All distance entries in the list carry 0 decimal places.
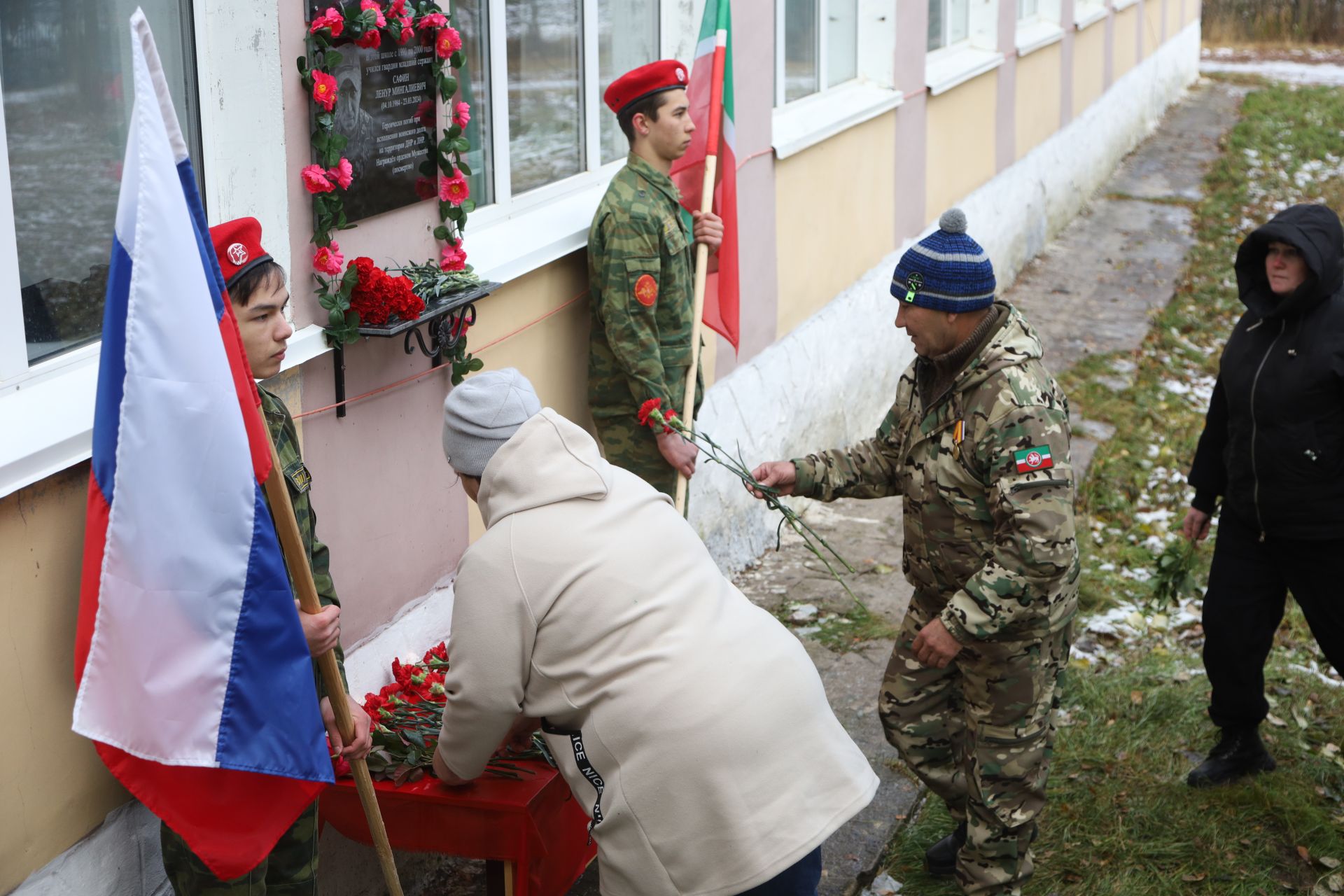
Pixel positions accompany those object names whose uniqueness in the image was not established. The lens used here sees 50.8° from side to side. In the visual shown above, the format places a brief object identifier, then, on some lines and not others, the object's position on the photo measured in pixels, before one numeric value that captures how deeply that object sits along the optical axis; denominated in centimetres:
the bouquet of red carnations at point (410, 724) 343
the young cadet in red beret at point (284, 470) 299
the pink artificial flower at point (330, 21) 355
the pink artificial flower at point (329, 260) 368
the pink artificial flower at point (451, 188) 425
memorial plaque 382
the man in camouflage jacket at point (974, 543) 357
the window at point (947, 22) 1052
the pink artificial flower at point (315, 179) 361
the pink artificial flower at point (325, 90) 357
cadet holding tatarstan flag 486
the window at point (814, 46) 751
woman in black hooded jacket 440
